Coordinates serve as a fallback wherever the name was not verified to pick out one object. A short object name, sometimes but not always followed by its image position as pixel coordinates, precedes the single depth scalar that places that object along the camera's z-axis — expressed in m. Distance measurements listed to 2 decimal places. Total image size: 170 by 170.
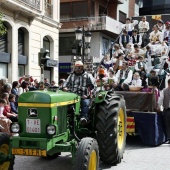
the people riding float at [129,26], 18.36
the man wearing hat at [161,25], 16.98
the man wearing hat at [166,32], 16.52
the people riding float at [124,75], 12.69
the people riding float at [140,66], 13.73
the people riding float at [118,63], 14.84
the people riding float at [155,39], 15.88
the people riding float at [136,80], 12.40
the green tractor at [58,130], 5.16
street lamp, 16.52
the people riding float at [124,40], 17.71
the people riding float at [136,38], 17.40
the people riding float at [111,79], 12.08
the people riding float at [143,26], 18.05
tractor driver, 6.66
